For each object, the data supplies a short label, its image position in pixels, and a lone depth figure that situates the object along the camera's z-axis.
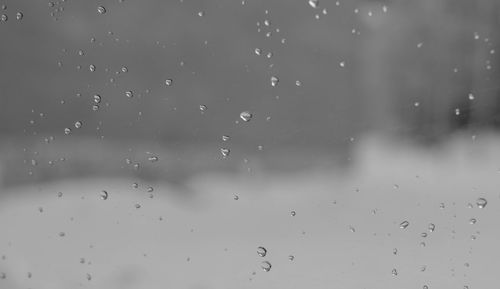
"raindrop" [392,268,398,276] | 0.50
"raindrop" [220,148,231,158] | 0.54
